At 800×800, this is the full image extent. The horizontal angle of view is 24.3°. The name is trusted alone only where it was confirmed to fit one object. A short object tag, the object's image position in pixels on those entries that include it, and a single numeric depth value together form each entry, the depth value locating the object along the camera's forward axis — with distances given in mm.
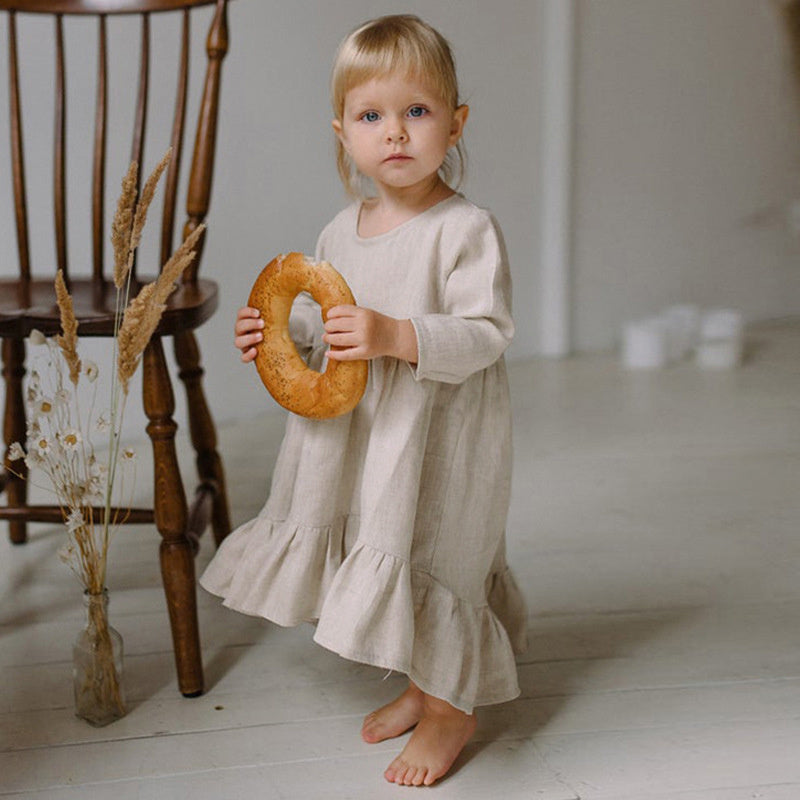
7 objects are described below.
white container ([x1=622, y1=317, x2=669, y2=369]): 4304
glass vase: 2223
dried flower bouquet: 2053
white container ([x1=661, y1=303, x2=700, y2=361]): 4453
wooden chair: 2247
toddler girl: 2033
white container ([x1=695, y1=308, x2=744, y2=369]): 4319
